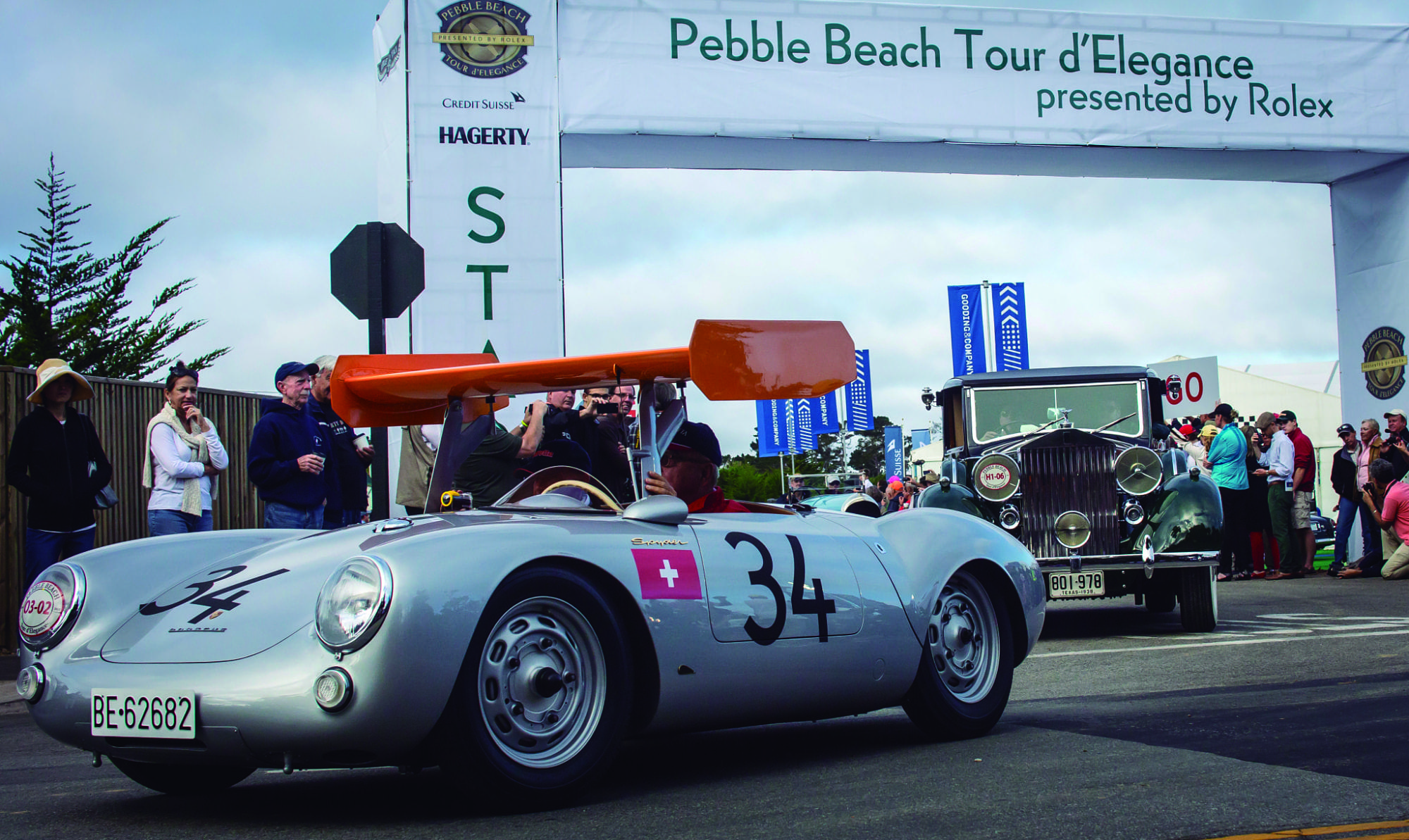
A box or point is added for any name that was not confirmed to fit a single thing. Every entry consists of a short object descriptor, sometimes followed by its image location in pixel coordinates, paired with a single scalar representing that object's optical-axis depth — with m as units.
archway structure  13.09
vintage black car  9.39
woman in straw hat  7.64
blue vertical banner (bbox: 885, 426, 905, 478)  40.44
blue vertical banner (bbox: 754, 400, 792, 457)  37.25
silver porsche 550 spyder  3.51
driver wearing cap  5.05
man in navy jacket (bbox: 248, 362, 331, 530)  7.55
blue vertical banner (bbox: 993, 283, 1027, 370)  20.56
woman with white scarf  8.13
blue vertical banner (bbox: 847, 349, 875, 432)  35.47
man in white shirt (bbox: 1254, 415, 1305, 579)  15.37
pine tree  23.89
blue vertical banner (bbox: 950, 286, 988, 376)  20.66
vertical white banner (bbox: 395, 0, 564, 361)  12.92
